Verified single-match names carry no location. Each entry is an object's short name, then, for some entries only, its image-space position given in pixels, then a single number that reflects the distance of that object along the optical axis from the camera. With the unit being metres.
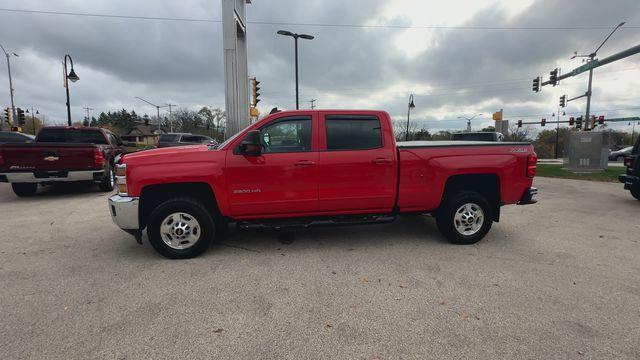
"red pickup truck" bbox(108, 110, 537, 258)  4.25
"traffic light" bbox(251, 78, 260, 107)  21.59
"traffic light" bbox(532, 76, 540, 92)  26.78
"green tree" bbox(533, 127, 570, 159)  57.17
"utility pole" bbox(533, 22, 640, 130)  14.32
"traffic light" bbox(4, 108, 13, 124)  35.13
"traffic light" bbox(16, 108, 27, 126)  31.78
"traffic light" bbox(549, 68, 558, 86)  24.62
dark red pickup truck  8.02
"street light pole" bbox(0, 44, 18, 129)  37.67
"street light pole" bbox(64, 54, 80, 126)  20.18
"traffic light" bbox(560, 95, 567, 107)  38.46
